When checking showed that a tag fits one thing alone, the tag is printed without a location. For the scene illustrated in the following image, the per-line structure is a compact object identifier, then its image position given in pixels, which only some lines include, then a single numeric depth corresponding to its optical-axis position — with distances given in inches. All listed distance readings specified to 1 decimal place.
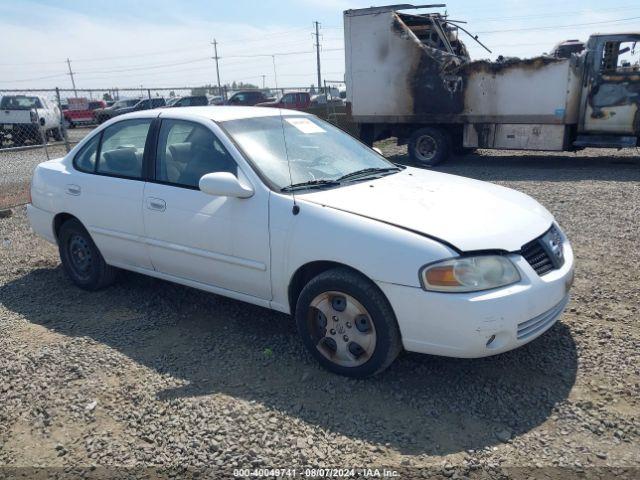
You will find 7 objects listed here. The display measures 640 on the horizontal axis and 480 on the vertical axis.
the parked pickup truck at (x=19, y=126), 764.0
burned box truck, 402.9
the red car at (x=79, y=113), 1278.3
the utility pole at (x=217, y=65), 2808.6
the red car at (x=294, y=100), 1020.9
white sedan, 117.4
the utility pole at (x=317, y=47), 2443.4
